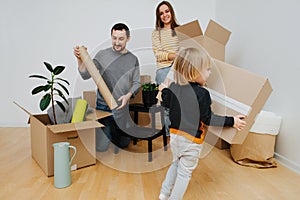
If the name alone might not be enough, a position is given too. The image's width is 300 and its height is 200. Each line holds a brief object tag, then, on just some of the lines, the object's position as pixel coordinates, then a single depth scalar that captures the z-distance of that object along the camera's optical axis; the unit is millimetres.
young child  1227
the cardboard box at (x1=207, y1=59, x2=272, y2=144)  1300
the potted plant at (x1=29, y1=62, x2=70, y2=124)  1668
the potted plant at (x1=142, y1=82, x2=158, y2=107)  2036
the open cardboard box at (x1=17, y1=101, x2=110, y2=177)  1584
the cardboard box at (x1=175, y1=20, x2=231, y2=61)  1774
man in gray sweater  2061
